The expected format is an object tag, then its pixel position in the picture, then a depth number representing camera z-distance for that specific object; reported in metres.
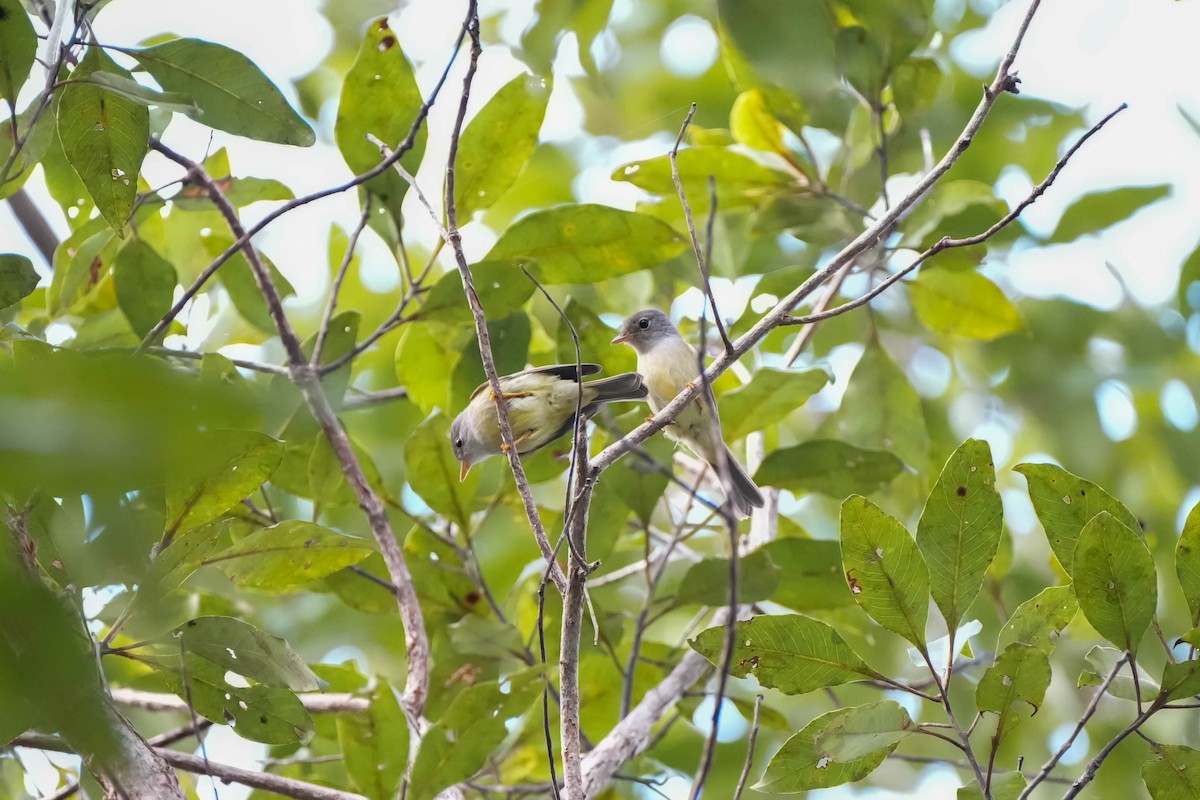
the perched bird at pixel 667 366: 7.20
